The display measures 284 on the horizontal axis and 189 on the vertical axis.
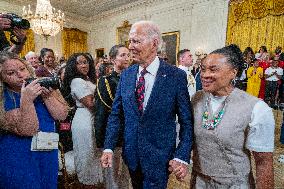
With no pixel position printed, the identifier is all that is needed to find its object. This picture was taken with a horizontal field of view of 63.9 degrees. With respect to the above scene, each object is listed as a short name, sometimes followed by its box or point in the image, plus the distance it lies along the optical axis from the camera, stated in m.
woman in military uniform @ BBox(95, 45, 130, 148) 2.19
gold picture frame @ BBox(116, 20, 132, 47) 12.09
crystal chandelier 6.39
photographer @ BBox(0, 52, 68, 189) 1.35
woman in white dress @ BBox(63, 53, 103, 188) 2.39
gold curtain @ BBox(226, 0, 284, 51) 7.57
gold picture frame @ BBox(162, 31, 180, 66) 10.01
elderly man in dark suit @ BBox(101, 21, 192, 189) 1.46
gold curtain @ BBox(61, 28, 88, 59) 12.97
